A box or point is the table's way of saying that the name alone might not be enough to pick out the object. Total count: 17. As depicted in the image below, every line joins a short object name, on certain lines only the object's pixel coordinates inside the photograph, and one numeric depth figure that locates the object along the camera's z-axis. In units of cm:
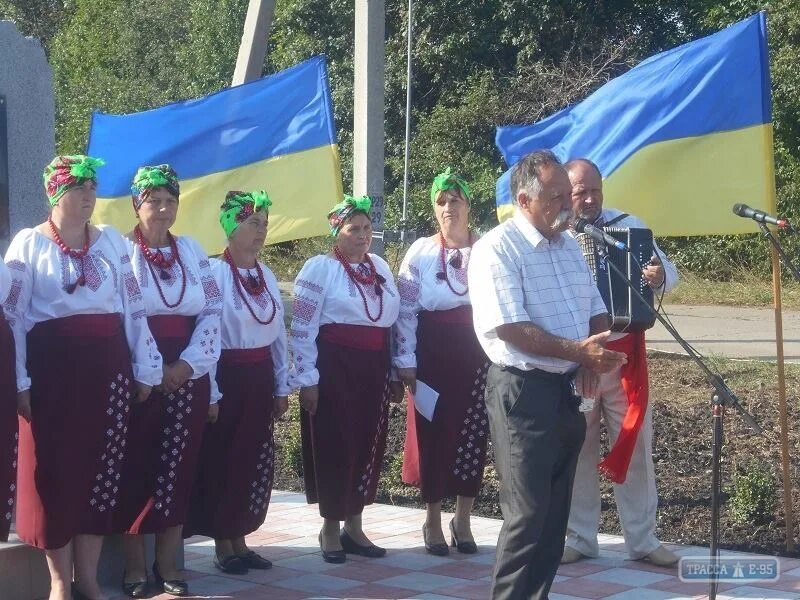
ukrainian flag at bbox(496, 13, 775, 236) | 639
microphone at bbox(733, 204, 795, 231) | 500
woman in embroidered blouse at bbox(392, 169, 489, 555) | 618
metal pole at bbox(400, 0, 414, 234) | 1769
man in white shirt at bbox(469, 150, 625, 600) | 448
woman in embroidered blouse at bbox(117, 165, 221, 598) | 539
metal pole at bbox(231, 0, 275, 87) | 906
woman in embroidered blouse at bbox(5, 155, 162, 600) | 494
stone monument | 582
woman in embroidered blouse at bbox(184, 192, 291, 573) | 578
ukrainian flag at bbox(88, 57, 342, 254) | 677
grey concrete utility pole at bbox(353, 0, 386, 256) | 924
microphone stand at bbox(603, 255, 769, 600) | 438
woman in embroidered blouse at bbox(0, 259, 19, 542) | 481
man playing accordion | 589
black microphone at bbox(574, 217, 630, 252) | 465
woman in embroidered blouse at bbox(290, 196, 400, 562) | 604
